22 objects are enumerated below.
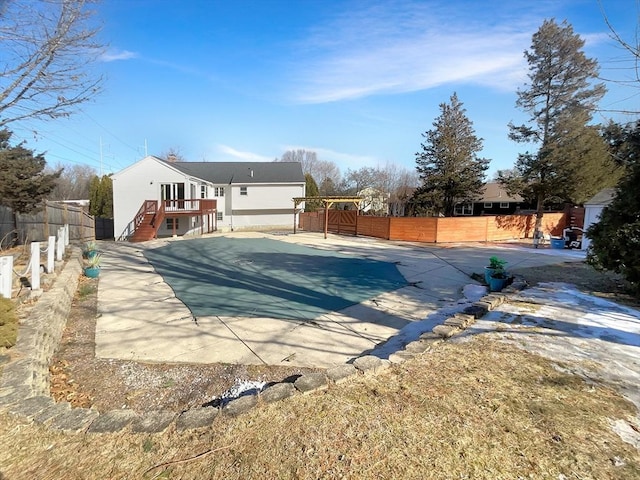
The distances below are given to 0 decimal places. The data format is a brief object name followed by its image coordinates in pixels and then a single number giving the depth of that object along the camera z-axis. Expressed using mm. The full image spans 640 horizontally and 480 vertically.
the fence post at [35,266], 5676
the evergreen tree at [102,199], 31922
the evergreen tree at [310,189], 34281
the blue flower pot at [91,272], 8950
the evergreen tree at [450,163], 22953
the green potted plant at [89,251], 10391
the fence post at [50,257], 7244
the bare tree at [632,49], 4340
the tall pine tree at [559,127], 18094
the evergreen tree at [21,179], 12125
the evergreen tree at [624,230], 6172
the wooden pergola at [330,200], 19828
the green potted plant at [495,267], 7695
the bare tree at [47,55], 6207
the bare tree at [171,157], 33425
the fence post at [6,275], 4477
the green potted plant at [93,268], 8961
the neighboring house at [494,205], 32062
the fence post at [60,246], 8789
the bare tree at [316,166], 52184
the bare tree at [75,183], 51062
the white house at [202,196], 22859
